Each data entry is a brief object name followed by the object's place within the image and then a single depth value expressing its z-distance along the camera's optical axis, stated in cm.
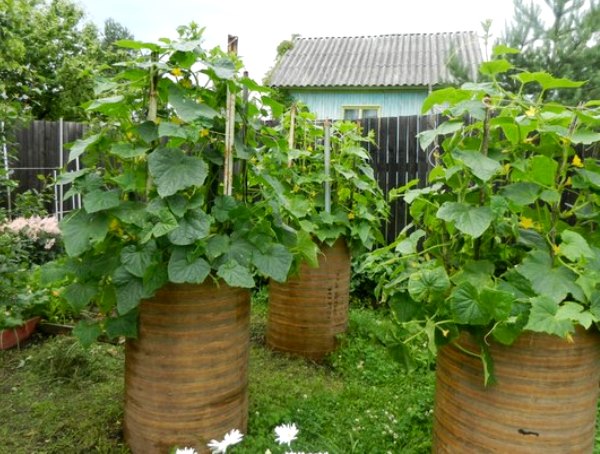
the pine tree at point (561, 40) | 571
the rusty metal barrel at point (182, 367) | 172
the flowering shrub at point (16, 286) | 267
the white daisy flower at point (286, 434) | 116
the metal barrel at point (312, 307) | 302
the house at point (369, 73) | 1138
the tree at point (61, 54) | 1144
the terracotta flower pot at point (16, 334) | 289
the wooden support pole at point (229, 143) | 170
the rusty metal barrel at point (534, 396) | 139
